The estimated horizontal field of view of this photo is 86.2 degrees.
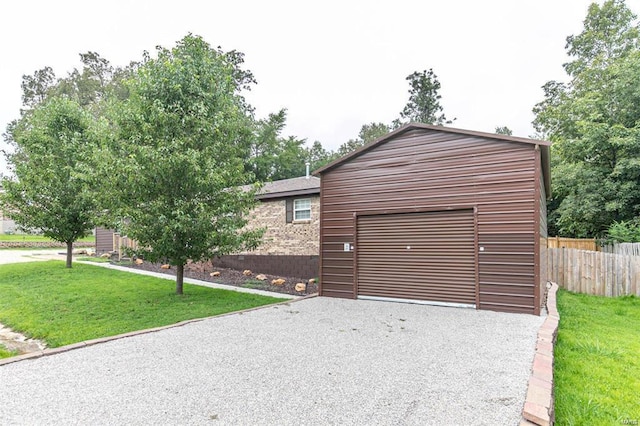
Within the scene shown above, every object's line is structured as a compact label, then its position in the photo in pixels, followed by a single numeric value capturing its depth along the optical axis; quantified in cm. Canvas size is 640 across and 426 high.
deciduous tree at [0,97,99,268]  1105
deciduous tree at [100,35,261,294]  695
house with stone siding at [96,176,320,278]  1131
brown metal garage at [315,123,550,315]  648
